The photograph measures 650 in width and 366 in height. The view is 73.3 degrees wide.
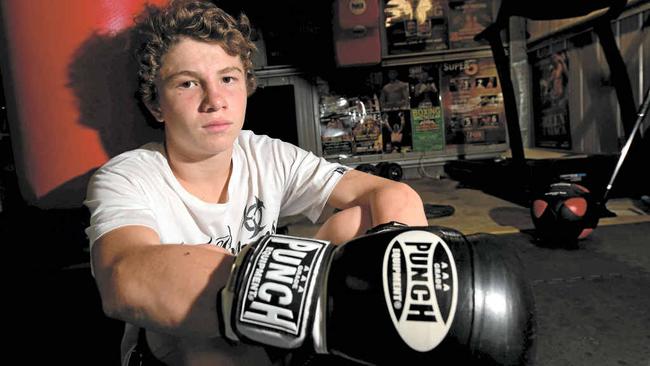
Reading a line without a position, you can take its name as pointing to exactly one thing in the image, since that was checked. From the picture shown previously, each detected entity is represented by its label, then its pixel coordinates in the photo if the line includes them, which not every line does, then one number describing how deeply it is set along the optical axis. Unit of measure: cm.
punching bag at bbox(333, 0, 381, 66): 366
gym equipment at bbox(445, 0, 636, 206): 246
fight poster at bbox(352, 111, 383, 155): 452
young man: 54
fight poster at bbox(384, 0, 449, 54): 435
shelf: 455
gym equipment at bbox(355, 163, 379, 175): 349
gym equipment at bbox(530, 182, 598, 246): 181
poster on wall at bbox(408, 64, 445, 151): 449
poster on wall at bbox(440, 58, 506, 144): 446
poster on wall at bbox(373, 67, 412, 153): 449
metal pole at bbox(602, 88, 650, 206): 205
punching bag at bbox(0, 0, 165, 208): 100
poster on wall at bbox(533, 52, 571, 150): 388
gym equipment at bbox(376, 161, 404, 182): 351
